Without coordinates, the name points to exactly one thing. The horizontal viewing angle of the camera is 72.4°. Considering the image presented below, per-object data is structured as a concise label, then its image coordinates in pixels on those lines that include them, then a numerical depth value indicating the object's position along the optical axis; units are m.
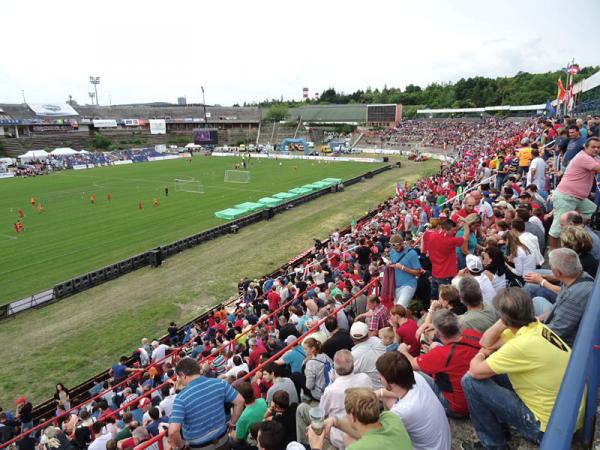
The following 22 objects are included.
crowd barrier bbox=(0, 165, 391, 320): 17.80
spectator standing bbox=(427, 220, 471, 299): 7.71
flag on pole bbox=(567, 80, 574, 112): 27.69
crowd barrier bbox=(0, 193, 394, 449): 10.35
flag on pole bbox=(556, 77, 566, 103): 29.25
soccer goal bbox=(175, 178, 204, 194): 42.17
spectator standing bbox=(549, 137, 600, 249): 7.32
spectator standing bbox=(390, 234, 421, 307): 7.88
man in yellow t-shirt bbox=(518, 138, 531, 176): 14.30
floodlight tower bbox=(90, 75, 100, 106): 130.12
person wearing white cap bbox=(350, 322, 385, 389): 5.30
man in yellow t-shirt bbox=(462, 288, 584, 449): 3.34
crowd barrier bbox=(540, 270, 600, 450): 1.73
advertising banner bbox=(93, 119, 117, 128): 92.69
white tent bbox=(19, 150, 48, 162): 62.56
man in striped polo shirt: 4.49
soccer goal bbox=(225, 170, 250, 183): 47.34
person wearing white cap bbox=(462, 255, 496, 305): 6.07
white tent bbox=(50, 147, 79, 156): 66.36
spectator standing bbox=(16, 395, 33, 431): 9.96
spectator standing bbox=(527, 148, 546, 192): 11.46
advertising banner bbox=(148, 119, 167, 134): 96.56
